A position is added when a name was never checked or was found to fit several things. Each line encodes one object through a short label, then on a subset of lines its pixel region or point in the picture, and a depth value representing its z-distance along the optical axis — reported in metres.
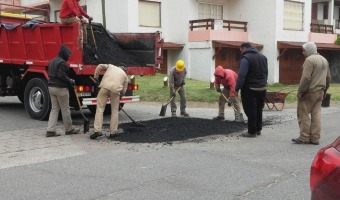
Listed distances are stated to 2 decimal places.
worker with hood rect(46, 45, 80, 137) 8.53
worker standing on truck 9.56
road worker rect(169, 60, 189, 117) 11.36
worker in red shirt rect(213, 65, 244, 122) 10.50
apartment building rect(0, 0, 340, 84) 24.61
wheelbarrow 13.45
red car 2.75
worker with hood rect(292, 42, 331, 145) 7.79
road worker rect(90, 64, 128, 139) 8.34
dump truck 9.76
